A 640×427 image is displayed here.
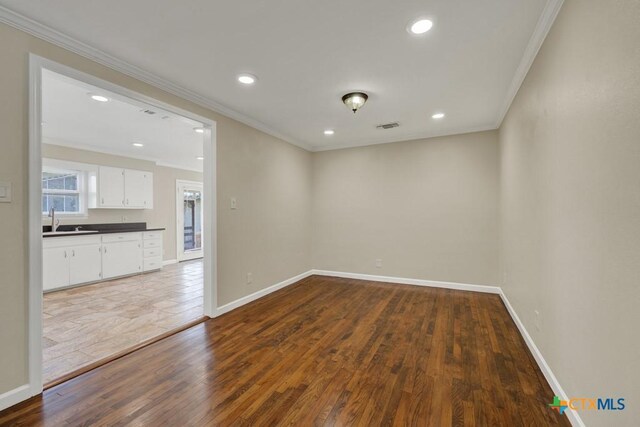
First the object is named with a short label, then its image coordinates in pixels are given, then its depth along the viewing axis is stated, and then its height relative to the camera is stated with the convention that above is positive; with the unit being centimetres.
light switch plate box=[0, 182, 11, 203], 170 +15
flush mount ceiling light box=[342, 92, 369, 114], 289 +125
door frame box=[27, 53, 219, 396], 181 -1
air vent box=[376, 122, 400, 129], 394 +132
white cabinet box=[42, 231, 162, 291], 427 -75
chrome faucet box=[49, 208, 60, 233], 473 -9
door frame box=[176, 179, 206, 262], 694 -24
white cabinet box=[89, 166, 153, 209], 532 +56
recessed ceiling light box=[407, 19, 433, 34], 181 +130
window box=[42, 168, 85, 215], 489 +46
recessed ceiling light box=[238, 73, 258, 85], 254 +132
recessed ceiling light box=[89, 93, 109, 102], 296 +133
